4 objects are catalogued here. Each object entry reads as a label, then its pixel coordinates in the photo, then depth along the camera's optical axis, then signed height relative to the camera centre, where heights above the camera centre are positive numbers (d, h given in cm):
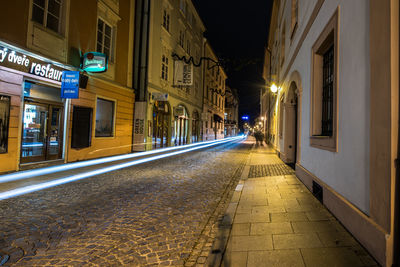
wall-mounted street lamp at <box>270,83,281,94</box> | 1266 +305
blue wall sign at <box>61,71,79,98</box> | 884 +200
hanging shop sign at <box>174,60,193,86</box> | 1839 +536
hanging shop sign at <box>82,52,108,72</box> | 971 +315
